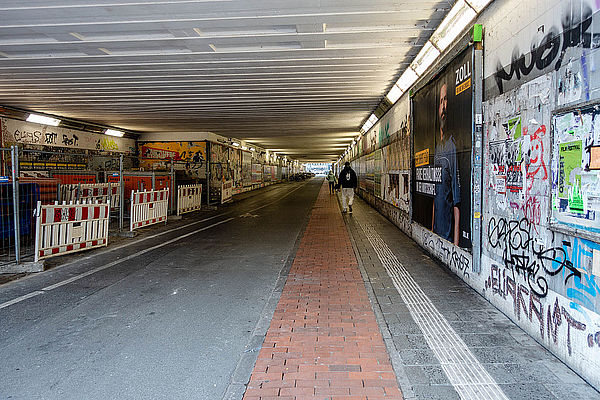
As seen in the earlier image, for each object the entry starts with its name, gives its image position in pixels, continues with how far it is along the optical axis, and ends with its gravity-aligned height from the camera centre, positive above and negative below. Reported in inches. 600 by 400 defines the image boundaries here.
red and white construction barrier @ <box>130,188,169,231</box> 418.6 -28.5
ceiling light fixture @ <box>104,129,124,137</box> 760.5 +96.1
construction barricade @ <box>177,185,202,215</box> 571.8 -24.1
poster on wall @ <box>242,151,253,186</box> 1209.8 +44.4
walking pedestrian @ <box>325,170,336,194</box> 1231.9 +4.6
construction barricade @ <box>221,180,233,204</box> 797.2 -18.9
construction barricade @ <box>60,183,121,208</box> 450.0 -10.0
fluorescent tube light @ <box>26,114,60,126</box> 571.8 +91.9
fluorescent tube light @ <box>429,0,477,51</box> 218.8 +94.1
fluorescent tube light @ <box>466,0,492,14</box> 198.5 +90.0
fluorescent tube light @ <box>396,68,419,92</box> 352.1 +96.1
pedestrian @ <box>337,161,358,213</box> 597.9 -2.2
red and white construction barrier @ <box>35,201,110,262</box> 278.2 -34.9
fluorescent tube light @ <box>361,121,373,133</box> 689.6 +102.5
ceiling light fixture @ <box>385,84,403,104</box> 419.8 +96.7
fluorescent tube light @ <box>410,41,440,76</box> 286.0 +94.8
